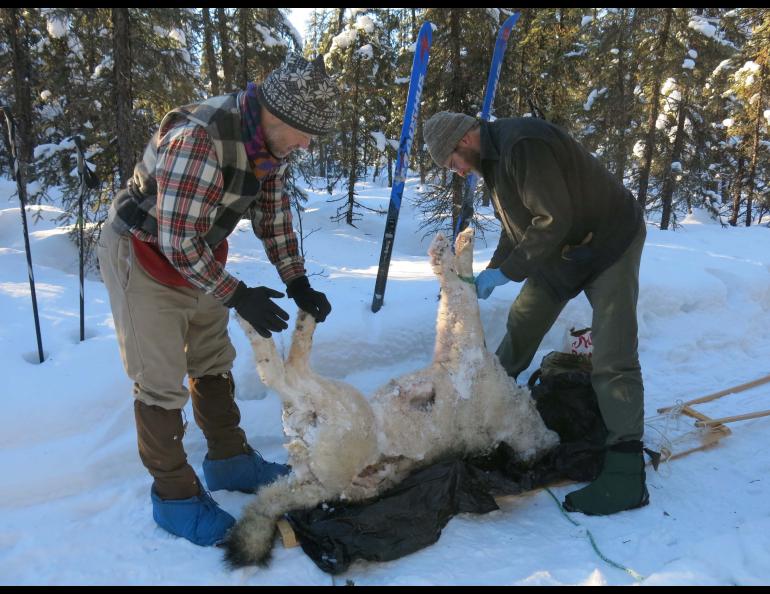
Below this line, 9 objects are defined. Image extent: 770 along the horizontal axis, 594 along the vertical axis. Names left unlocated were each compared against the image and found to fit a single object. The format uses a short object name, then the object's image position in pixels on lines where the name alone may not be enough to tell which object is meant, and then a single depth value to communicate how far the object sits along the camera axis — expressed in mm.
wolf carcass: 2375
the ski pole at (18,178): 3246
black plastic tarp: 2305
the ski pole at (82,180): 3632
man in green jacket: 2523
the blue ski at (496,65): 4776
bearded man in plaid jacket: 1955
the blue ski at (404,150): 4227
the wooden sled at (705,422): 3215
